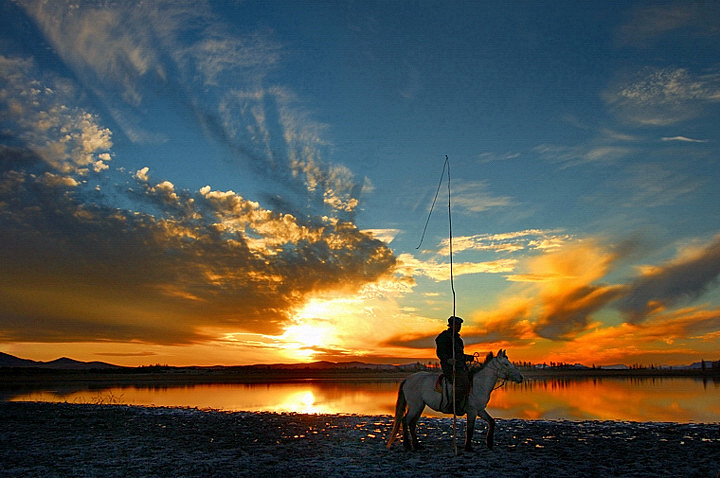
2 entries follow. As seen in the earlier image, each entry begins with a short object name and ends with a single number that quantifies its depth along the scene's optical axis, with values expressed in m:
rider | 13.00
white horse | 13.01
